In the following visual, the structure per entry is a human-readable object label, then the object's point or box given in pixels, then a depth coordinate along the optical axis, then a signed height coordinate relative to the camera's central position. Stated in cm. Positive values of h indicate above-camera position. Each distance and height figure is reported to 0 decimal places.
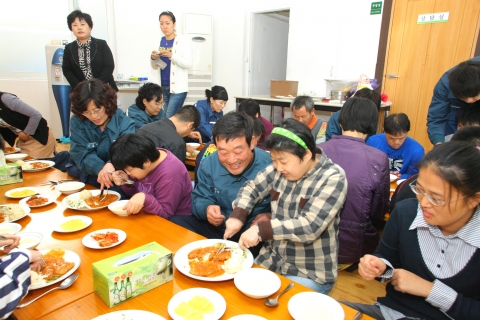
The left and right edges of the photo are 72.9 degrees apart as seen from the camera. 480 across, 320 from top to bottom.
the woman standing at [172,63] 504 +15
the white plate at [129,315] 96 -71
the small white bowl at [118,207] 168 -71
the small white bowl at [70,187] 198 -72
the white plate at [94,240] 138 -72
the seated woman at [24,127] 323 -59
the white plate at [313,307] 99 -70
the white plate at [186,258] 117 -71
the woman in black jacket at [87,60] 403 +12
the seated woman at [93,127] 230 -42
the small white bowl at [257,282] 108 -70
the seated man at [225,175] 174 -57
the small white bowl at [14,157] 272 -73
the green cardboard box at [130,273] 103 -65
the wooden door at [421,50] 466 +46
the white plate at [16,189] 191 -73
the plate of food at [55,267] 113 -71
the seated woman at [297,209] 136 -59
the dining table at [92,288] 102 -73
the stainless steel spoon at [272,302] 103 -70
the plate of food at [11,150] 309 -77
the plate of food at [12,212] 161 -71
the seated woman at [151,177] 176 -61
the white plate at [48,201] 179 -73
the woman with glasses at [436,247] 102 -59
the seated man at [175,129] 265 -47
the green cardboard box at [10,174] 215 -69
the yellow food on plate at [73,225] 153 -72
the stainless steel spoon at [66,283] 107 -72
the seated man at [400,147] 270 -56
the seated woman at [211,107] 430 -45
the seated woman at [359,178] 195 -58
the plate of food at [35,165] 240 -72
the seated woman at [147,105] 342 -35
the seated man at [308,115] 348 -40
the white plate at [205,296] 98 -70
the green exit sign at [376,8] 525 +113
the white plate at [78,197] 175 -72
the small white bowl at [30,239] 133 -71
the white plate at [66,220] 151 -72
